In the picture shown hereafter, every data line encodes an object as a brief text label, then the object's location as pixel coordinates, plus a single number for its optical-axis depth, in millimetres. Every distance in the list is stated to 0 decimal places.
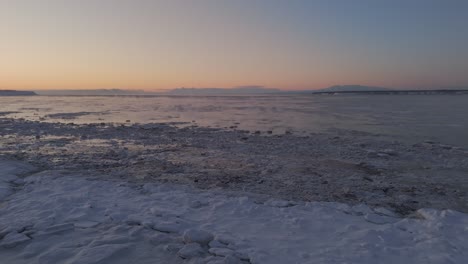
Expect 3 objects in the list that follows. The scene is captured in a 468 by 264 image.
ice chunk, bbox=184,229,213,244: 4883
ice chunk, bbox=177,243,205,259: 4488
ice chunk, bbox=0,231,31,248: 4699
